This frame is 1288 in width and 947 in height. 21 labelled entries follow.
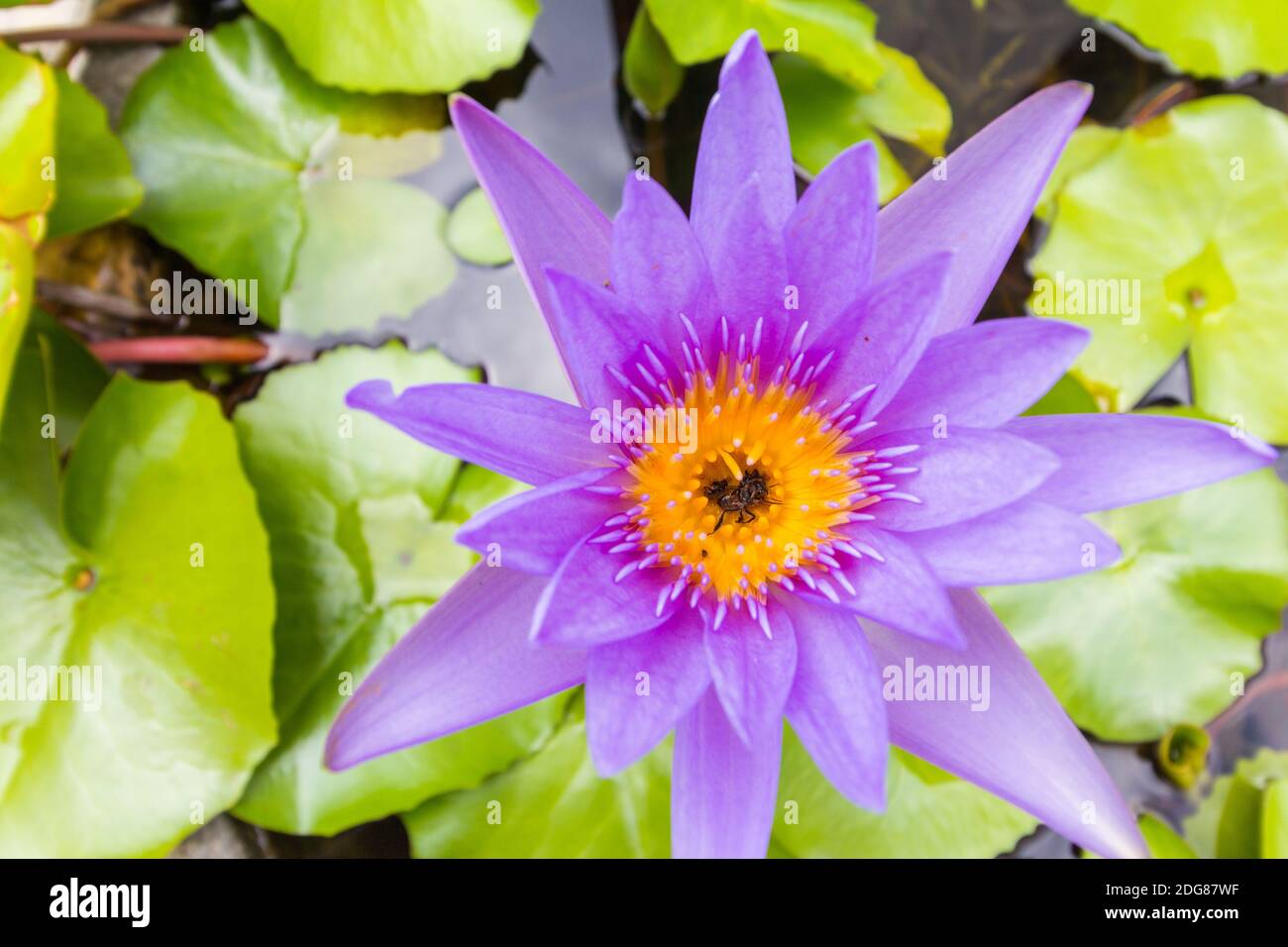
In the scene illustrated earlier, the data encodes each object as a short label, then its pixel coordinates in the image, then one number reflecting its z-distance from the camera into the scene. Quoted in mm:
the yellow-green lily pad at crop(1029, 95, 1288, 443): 314
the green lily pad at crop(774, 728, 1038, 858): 305
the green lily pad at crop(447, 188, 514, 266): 327
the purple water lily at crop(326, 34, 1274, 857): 245
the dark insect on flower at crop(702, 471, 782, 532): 272
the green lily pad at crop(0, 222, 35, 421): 275
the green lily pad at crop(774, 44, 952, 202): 323
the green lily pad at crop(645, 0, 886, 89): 304
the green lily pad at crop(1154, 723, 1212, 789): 318
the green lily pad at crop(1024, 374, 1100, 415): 310
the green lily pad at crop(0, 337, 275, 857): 293
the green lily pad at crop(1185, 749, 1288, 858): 314
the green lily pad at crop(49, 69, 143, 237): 310
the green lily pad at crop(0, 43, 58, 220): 285
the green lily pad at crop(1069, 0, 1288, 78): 314
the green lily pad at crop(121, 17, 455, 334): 321
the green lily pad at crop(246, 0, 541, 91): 310
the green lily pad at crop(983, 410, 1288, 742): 310
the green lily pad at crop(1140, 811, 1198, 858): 308
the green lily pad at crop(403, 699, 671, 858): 308
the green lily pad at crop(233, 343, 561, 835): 308
